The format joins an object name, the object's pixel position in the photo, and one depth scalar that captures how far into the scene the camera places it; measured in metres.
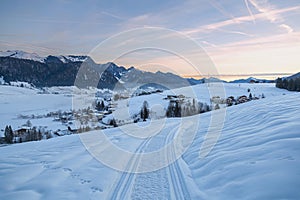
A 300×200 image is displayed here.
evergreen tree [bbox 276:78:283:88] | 95.39
